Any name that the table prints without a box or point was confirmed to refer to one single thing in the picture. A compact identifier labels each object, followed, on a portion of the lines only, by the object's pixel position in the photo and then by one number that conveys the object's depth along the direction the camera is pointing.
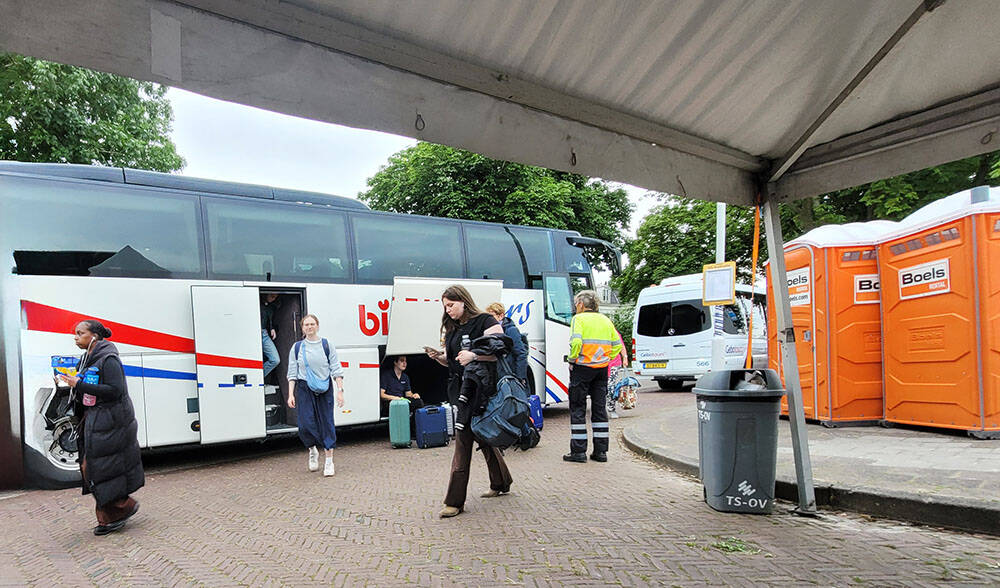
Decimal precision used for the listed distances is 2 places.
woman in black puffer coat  5.09
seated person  9.88
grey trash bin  4.75
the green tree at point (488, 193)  22.03
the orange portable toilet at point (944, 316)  6.66
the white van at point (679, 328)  17.02
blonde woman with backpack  7.31
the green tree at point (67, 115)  12.92
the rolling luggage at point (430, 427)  9.16
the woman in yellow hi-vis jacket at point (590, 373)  7.07
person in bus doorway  9.12
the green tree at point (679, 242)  23.55
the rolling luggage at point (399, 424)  9.19
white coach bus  7.07
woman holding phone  5.15
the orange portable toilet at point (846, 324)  8.12
